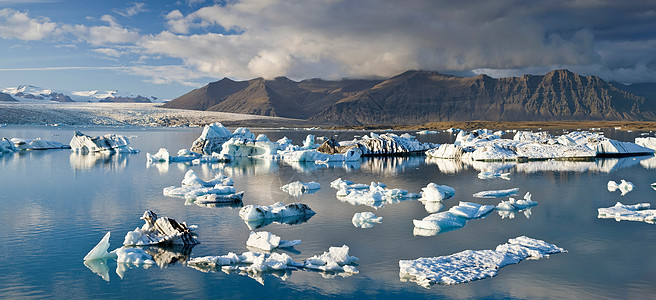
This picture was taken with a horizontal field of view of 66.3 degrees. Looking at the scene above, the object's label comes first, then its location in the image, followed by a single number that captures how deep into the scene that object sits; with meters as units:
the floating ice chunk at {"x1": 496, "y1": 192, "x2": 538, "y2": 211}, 16.14
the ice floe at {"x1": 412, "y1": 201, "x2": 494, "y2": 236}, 13.27
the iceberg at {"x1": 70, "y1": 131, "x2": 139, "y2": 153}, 42.25
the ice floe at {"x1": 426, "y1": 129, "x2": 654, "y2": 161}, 34.25
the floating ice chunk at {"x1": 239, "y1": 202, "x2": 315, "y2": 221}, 14.33
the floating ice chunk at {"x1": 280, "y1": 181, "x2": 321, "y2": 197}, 19.98
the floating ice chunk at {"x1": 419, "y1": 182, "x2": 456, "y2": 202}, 17.72
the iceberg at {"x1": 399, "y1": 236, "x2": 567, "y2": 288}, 9.35
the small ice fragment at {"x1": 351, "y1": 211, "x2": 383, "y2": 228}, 14.01
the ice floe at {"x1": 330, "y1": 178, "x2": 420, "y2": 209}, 17.47
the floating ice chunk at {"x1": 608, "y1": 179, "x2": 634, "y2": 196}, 20.63
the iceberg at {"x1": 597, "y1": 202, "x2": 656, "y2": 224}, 14.67
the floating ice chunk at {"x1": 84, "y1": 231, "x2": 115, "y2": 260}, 10.68
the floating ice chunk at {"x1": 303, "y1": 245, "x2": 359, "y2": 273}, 9.82
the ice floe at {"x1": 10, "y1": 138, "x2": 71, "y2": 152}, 43.94
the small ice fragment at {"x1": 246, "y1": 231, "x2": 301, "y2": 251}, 11.30
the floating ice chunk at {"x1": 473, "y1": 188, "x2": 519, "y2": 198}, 18.94
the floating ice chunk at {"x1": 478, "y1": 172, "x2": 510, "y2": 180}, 24.89
